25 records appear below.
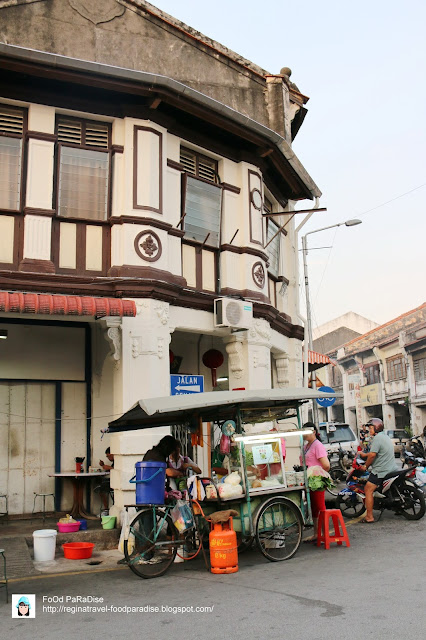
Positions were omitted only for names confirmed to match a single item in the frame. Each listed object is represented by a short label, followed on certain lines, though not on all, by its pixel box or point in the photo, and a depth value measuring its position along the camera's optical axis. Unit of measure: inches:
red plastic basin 346.3
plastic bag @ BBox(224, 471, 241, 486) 322.6
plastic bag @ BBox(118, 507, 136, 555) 301.4
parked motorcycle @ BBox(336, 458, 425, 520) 427.5
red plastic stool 346.6
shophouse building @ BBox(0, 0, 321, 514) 400.2
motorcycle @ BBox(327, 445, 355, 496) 701.2
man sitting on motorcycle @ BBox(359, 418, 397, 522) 427.8
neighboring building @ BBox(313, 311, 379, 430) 2204.7
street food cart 304.8
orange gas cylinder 297.4
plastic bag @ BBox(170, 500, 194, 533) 315.0
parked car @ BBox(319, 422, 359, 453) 821.4
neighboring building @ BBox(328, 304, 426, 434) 1579.7
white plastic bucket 341.1
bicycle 298.8
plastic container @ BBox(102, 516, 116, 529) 384.8
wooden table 434.0
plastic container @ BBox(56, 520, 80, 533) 377.1
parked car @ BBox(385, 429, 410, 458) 1289.4
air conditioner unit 456.8
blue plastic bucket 310.7
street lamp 817.5
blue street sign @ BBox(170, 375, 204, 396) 430.6
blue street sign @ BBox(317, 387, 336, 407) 821.2
